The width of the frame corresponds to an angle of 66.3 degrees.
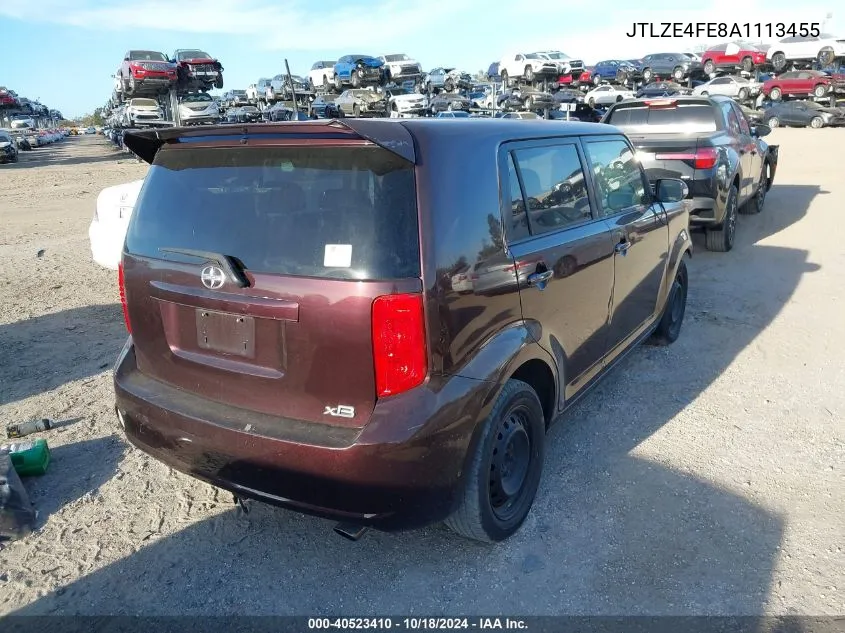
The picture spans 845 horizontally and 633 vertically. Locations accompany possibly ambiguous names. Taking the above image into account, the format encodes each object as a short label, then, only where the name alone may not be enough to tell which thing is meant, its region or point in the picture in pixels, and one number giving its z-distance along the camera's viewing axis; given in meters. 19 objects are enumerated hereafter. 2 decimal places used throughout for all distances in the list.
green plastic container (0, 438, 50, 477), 3.42
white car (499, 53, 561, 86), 37.94
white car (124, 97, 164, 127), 30.77
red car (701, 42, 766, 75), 38.59
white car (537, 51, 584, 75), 38.94
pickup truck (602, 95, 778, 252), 7.90
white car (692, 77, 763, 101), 34.06
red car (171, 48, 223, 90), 31.75
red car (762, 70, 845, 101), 33.38
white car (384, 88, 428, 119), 30.58
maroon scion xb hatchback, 2.32
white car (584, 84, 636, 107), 33.15
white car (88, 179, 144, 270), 5.72
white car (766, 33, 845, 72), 34.84
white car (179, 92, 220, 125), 27.83
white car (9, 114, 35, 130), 67.59
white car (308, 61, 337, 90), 39.66
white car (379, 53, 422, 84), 38.62
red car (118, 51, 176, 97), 29.44
